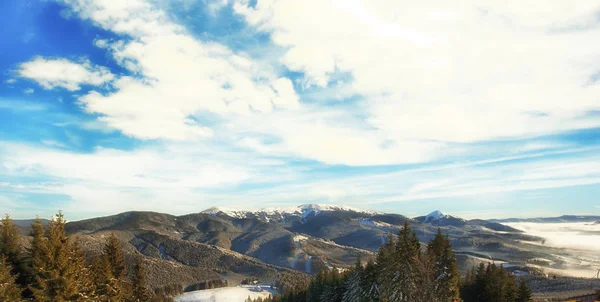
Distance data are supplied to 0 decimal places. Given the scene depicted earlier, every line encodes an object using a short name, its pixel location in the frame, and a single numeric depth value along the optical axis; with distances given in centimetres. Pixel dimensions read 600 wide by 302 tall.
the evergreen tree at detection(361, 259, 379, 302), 5275
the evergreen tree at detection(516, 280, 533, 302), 5550
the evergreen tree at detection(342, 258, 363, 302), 5934
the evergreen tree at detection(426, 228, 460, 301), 4955
